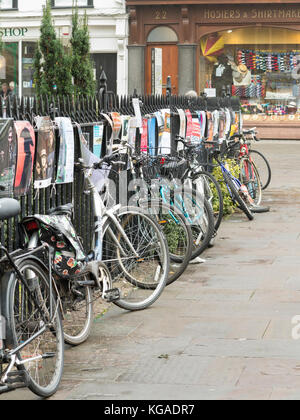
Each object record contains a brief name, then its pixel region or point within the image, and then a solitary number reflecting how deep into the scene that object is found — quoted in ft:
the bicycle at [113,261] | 29.77
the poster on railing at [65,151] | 33.20
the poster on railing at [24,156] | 28.52
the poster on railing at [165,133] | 50.64
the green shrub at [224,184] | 59.46
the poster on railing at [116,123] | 40.01
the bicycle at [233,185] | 55.21
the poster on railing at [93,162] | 35.31
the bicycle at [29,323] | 23.32
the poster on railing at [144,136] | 46.44
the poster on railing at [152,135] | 48.05
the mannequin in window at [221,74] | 144.47
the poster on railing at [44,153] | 31.06
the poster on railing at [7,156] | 26.74
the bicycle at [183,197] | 42.40
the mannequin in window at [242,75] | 143.50
